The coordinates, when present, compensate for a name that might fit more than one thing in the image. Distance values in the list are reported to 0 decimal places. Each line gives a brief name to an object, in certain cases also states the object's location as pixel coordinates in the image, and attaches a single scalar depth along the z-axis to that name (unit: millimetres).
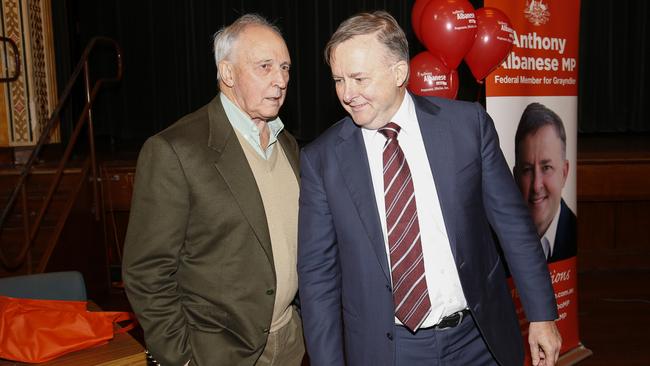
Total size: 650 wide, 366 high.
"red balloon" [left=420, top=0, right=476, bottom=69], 2693
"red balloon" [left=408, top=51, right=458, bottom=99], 2771
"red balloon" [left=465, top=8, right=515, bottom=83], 2736
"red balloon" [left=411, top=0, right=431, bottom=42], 2904
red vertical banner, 2975
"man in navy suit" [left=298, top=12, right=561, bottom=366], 1712
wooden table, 1859
